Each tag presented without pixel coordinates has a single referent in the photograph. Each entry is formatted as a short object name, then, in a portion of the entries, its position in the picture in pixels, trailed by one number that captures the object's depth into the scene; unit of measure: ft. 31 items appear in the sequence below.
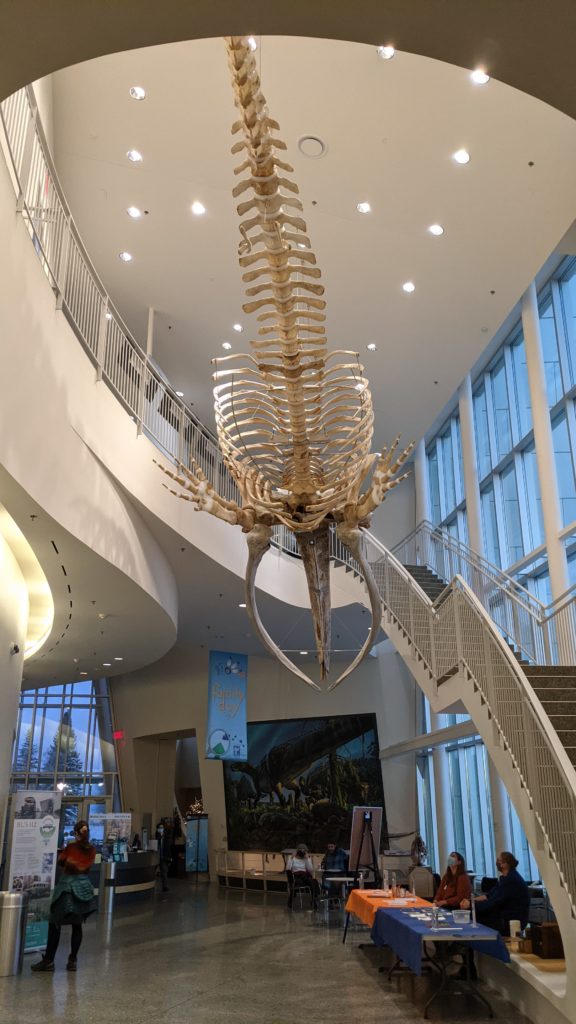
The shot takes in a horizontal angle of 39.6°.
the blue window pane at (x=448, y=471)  62.75
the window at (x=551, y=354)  44.21
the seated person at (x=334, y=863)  48.80
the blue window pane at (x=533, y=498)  47.52
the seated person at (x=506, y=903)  26.16
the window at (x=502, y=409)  52.03
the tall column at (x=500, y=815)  45.34
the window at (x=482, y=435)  54.55
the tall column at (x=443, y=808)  54.34
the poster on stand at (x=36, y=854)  31.91
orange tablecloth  29.60
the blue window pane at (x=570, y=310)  43.25
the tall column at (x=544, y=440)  40.86
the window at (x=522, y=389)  49.57
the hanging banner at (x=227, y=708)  48.70
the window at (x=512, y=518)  50.03
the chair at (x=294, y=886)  49.88
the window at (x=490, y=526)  52.65
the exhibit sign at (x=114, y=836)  51.39
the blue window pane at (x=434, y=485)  65.77
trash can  27.99
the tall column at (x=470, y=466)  52.06
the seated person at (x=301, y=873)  49.33
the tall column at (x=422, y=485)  64.56
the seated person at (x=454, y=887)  28.19
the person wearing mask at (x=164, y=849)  66.23
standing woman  27.84
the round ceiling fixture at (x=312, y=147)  34.19
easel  43.60
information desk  51.32
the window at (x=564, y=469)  41.75
